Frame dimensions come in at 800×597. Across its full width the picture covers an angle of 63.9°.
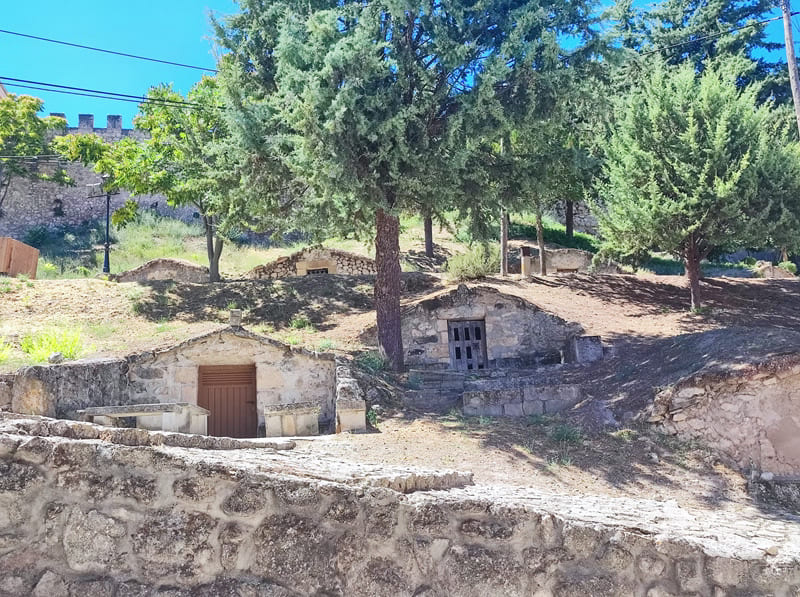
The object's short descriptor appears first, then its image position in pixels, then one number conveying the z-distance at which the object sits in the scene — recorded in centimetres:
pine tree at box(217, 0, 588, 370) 1030
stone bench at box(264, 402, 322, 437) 895
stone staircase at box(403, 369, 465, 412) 1040
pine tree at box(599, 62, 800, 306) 1391
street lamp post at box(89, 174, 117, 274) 2464
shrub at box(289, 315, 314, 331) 1547
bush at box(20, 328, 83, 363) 1034
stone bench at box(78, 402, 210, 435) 753
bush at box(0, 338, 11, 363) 984
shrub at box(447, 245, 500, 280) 1816
